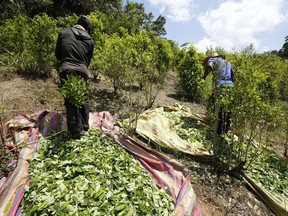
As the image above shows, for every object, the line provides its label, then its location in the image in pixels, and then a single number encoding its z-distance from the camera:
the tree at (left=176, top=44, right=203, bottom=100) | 7.20
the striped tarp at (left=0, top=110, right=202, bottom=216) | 1.92
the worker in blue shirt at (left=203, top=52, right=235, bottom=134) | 2.94
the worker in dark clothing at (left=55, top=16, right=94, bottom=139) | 2.79
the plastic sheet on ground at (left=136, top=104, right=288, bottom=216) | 2.50
